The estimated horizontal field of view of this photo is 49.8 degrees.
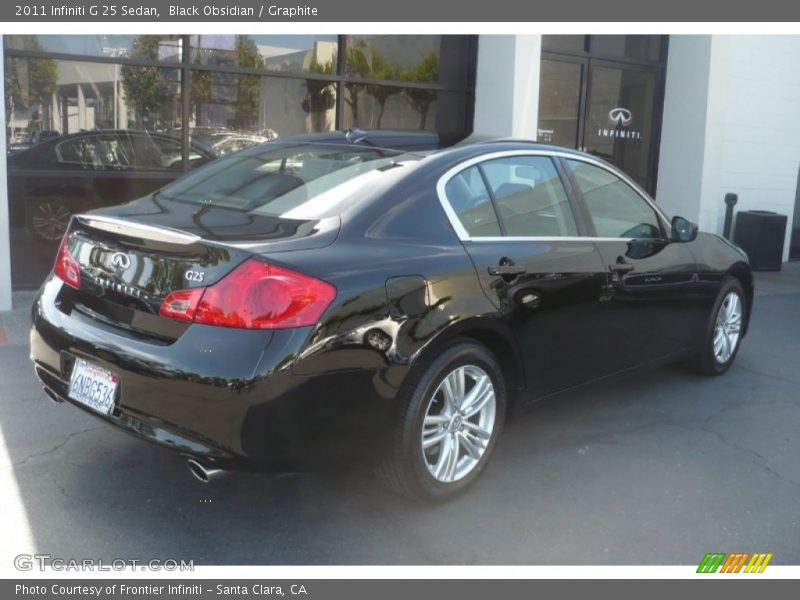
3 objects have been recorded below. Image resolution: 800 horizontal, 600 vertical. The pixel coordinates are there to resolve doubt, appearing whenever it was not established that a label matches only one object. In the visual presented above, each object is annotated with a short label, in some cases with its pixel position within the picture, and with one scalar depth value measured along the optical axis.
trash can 11.38
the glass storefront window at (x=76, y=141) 7.86
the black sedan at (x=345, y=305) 3.07
